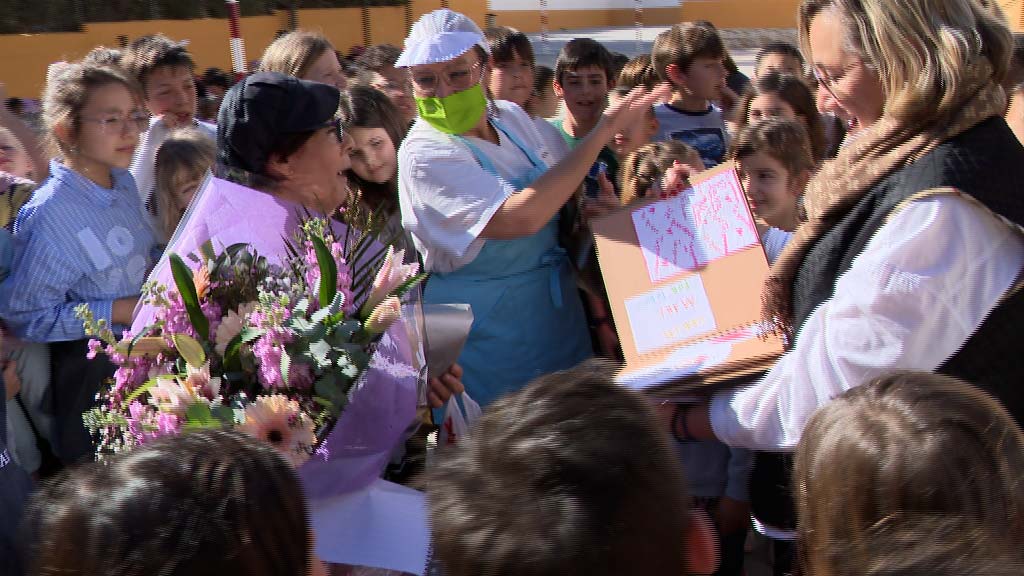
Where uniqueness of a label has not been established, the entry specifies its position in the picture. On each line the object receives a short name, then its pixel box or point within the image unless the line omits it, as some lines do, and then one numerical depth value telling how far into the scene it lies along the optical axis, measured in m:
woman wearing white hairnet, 3.00
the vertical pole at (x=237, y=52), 10.33
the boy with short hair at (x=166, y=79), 5.09
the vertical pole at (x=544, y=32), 20.06
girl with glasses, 3.35
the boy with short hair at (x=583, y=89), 4.44
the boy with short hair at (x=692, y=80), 4.83
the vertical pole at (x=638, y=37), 18.58
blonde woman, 1.77
